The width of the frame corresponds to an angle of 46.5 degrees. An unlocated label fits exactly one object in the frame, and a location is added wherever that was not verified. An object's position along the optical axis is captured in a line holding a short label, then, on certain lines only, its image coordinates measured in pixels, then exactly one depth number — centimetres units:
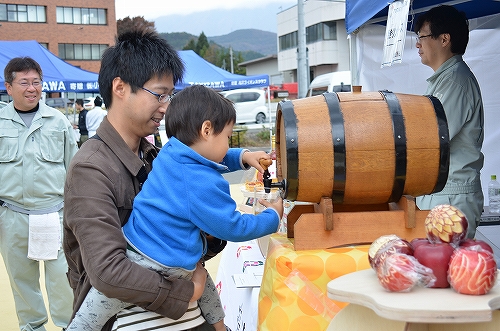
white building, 4859
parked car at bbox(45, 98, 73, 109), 3529
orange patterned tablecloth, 211
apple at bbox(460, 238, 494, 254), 164
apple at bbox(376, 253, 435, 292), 154
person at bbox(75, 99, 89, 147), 1584
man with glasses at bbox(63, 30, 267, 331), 181
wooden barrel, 212
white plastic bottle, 498
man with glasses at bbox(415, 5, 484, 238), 309
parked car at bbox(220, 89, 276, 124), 2697
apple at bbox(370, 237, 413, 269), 167
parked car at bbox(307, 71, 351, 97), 2498
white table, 139
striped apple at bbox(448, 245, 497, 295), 150
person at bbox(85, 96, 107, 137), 1507
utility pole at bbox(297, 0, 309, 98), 1775
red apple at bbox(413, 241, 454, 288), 160
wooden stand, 218
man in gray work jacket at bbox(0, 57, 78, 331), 429
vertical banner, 293
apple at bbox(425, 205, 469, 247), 168
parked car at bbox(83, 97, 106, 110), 2188
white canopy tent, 535
